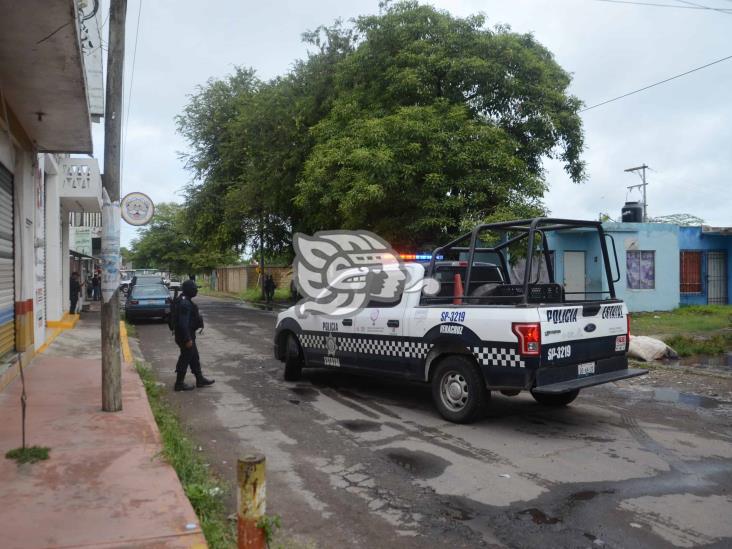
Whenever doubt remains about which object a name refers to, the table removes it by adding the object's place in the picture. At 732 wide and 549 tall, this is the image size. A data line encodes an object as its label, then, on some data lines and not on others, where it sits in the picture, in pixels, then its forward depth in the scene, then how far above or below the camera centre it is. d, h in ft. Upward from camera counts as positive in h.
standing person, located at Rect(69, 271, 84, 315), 72.84 -2.17
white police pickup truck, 20.71 -2.45
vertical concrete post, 10.85 -4.06
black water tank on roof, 76.33 +7.42
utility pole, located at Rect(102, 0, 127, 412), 22.36 +3.93
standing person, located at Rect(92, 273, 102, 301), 105.09 -2.49
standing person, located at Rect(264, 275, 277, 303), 108.73 -2.48
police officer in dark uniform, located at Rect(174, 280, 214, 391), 29.58 -2.91
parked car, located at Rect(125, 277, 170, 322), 66.95 -3.34
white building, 19.24 +7.23
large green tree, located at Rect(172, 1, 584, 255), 51.42 +13.94
